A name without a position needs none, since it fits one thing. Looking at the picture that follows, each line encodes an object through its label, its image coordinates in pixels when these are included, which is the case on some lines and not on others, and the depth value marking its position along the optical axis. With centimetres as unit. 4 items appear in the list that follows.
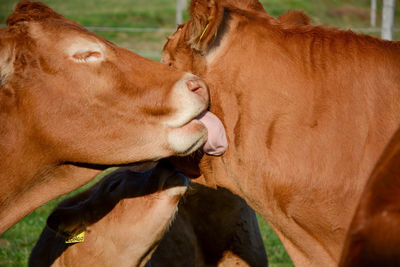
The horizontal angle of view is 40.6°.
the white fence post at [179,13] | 1505
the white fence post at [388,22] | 787
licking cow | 289
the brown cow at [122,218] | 346
